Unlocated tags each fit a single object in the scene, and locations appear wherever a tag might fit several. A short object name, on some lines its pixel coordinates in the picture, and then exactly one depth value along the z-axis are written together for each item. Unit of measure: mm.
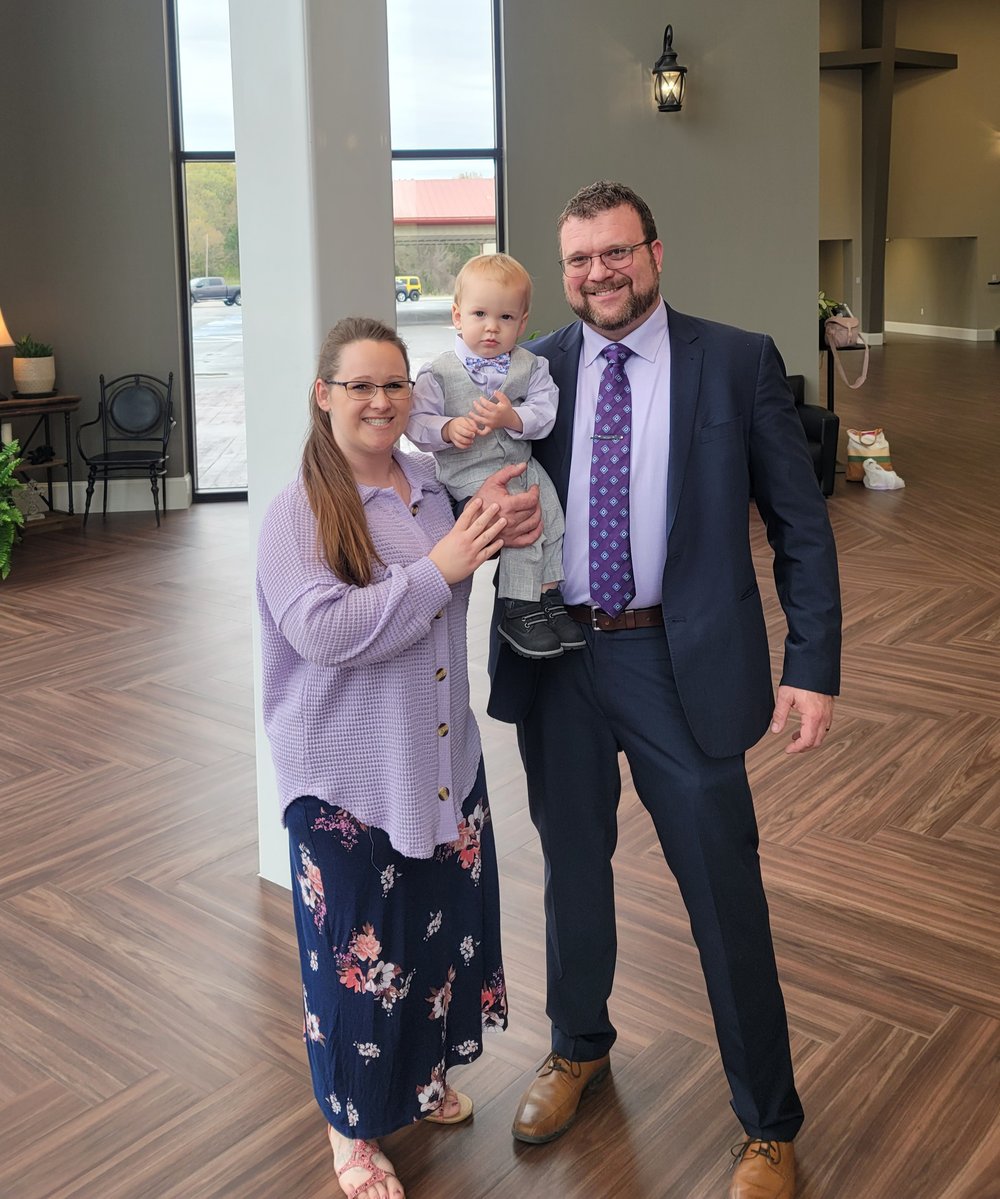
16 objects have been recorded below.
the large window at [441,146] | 9141
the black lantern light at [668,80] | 8711
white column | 3102
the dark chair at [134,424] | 9023
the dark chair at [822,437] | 8641
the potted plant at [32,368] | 8688
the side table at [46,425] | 8398
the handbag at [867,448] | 9242
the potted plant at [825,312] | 9891
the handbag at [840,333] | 9547
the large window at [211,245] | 9180
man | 2178
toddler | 2225
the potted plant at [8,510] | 7270
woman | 2049
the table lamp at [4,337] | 8056
